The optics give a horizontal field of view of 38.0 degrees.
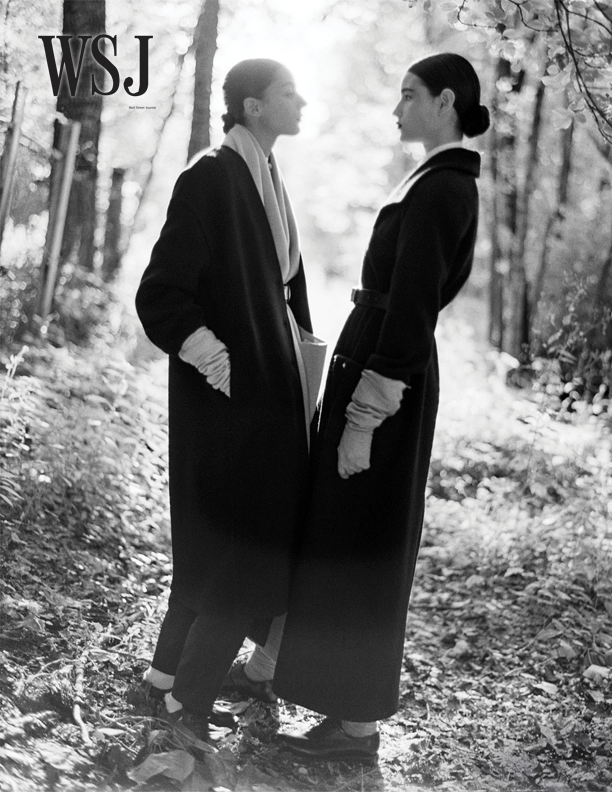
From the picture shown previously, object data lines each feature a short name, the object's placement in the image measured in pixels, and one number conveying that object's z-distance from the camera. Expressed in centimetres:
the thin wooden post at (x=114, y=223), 980
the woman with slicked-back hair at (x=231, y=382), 270
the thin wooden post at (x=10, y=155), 543
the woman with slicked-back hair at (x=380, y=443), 272
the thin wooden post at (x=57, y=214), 649
